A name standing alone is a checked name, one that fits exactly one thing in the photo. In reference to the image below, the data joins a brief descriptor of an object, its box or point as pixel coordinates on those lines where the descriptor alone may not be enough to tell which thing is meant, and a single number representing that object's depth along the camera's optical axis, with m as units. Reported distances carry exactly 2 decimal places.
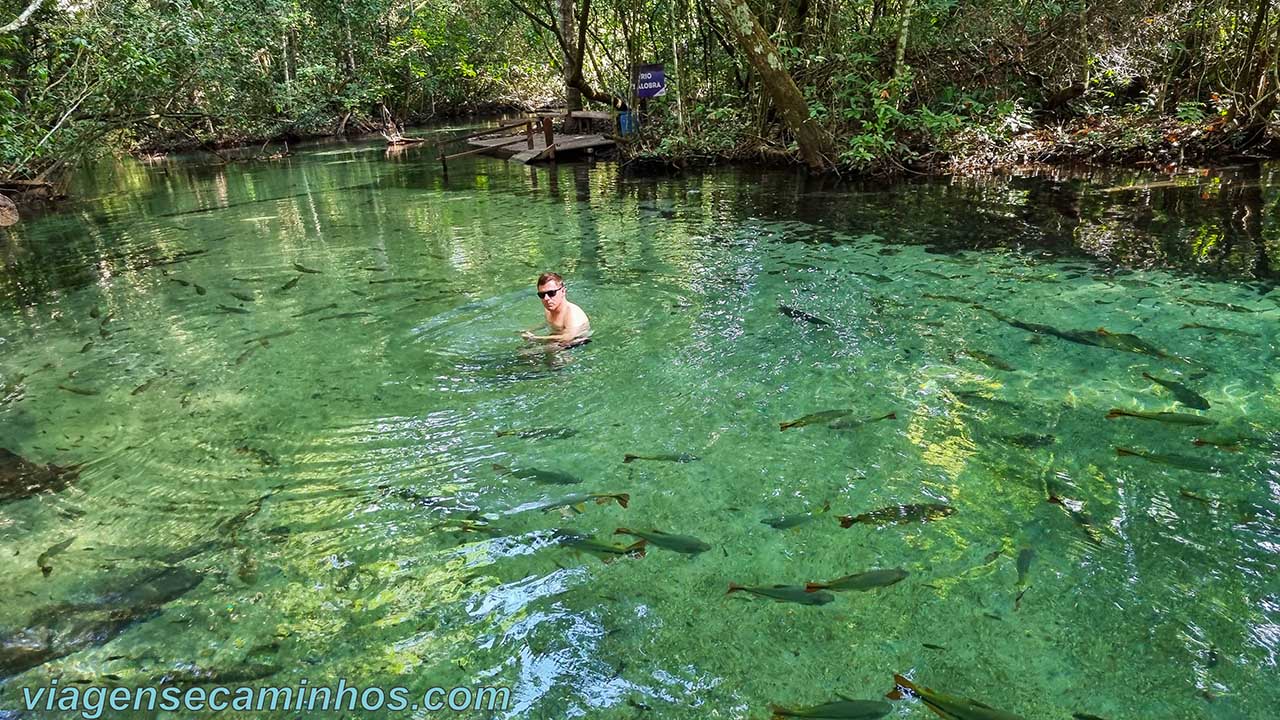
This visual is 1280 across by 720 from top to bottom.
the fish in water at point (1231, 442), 3.77
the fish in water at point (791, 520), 3.41
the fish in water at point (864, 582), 2.92
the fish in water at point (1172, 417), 4.02
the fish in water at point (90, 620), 2.84
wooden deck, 18.28
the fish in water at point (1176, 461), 3.62
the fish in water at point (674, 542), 3.26
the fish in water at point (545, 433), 4.40
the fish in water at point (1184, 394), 4.22
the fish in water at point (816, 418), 4.30
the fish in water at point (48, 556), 3.36
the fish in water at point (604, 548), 3.26
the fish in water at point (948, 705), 2.28
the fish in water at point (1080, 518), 3.19
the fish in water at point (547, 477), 3.89
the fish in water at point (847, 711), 2.30
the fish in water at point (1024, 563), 2.96
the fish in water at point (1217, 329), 5.22
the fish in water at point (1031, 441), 3.95
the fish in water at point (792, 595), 2.89
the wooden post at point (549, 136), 17.38
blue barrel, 16.11
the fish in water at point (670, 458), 4.06
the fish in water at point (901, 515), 3.39
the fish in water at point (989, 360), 4.94
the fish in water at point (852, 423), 4.28
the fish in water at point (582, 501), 3.65
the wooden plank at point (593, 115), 18.94
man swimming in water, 5.35
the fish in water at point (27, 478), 4.07
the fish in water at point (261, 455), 4.27
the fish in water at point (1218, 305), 5.67
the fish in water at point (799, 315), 6.04
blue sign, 15.04
